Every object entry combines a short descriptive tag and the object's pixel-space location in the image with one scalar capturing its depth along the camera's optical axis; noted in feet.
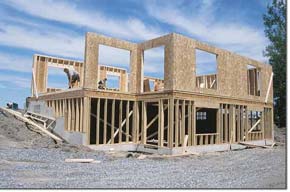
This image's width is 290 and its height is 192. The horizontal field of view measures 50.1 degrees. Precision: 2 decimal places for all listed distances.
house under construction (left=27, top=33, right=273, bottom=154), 44.88
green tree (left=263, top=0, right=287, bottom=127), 79.92
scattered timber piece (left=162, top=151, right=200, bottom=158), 40.43
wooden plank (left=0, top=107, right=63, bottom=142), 48.73
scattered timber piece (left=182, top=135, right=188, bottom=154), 44.93
